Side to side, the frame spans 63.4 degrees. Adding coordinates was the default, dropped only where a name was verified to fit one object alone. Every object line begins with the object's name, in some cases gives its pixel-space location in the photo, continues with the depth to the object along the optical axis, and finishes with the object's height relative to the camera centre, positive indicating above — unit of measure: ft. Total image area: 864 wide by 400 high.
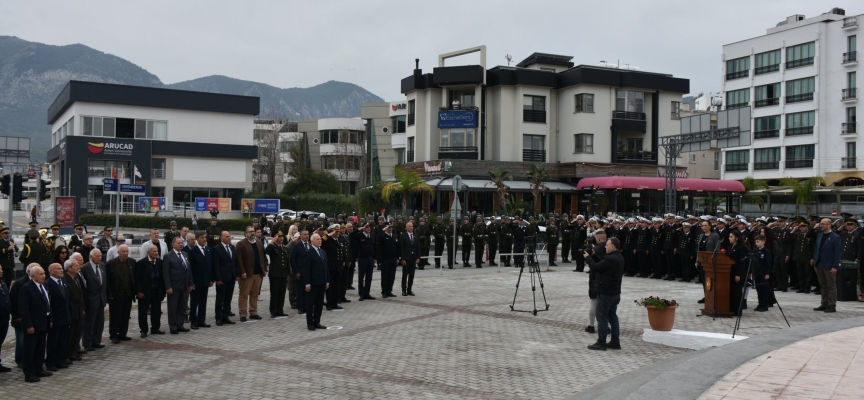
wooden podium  44.47 -4.93
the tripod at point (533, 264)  48.63 -4.41
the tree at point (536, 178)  149.38 +4.94
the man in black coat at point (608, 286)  35.09 -4.27
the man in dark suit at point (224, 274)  43.68 -4.79
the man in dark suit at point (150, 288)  39.75 -5.21
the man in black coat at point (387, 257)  56.34 -4.65
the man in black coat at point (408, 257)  57.67 -4.74
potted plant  38.09 -6.01
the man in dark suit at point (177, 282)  40.65 -4.98
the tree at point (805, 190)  178.40 +3.57
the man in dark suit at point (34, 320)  29.76 -5.34
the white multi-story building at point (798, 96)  192.65 +31.78
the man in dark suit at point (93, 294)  35.70 -5.02
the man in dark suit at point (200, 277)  42.68 -4.90
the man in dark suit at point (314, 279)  42.24 -5.03
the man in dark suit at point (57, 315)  31.19 -5.38
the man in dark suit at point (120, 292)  38.14 -5.26
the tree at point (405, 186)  144.36 +2.79
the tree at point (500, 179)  144.46 +4.50
